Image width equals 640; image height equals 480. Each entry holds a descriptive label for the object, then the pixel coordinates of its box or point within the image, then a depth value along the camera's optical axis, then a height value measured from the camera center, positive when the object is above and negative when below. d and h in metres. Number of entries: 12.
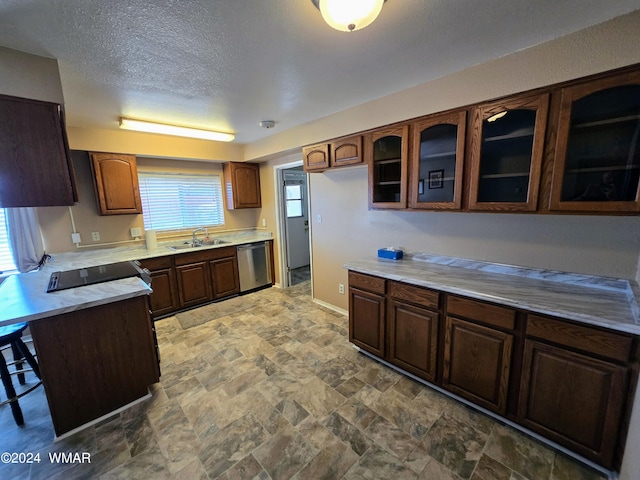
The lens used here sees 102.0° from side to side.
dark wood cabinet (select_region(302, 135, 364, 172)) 2.60 +0.51
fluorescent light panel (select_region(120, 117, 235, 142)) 2.82 +0.90
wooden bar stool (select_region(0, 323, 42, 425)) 1.77 -1.08
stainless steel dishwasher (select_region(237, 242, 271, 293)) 4.24 -1.03
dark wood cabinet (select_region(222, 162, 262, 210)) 4.28 +0.34
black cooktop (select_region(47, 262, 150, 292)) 2.06 -0.59
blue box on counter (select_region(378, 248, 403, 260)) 2.60 -0.54
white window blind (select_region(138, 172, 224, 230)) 3.78 +0.09
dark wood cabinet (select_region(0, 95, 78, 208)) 1.60 +0.36
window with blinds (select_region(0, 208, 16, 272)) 2.69 -0.41
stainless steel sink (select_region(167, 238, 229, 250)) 3.86 -0.60
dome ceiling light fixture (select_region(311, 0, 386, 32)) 1.07 +0.79
